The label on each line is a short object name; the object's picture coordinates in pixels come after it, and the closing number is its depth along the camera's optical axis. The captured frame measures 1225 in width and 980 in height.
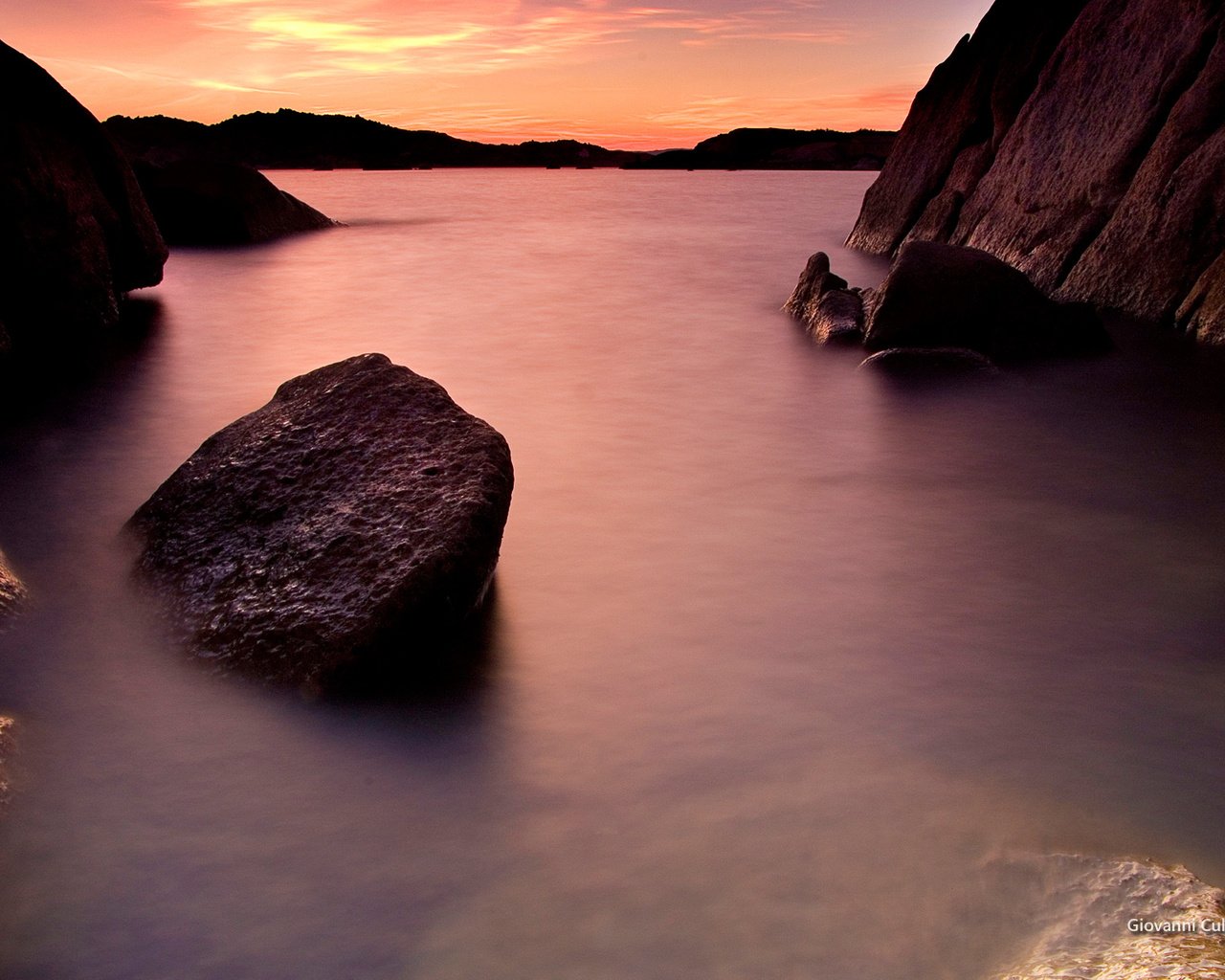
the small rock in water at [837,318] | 9.61
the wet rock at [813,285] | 10.73
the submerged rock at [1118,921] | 2.16
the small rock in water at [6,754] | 3.00
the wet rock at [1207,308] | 8.18
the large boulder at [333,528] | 3.52
